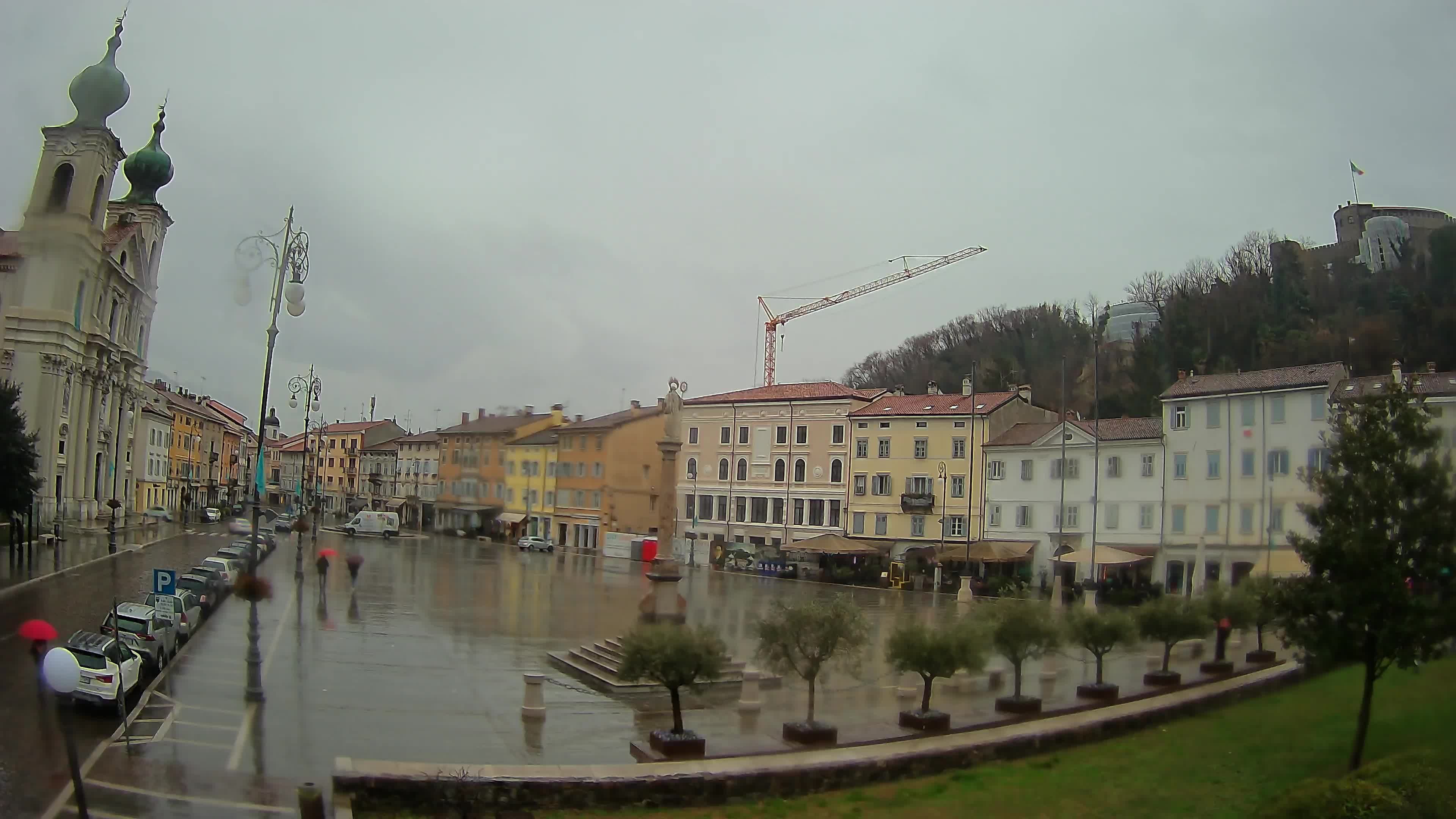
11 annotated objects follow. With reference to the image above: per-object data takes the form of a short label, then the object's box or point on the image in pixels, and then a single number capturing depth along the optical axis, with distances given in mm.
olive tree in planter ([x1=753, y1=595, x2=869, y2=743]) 15047
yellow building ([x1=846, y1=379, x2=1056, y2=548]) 51656
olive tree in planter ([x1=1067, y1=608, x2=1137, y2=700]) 18375
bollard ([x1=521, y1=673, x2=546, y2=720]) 16000
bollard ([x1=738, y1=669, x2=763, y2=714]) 17297
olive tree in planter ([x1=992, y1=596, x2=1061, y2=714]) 17188
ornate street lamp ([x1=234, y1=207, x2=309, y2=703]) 15820
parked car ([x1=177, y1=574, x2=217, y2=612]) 25750
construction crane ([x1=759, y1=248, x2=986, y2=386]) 114250
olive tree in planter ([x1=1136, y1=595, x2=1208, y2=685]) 19422
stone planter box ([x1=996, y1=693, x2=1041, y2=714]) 17000
